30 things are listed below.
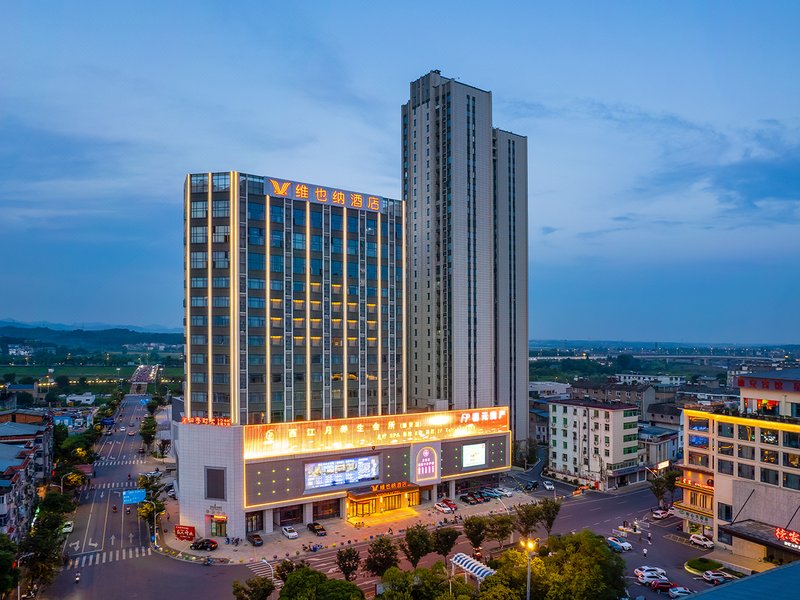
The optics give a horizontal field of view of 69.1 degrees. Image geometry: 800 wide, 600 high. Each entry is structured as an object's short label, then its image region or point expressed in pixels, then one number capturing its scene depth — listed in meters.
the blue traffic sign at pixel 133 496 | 69.00
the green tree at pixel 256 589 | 43.31
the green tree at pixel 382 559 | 49.09
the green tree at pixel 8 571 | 42.38
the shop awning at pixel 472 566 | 47.77
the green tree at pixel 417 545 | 52.03
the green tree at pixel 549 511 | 60.69
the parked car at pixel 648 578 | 52.25
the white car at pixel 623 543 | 61.57
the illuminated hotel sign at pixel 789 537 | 53.72
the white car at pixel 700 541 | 63.66
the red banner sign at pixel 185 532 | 64.12
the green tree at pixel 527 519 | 59.10
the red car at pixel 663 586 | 51.09
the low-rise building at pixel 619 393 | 132.38
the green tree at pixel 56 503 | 69.16
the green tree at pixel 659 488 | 76.09
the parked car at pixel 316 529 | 67.00
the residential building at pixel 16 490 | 55.31
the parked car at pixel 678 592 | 49.28
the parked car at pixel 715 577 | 52.81
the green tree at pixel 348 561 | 48.59
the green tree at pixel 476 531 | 56.47
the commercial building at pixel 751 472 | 57.59
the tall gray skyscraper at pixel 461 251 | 96.94
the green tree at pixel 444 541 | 53.81
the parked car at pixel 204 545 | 61.60
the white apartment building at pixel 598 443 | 90.19
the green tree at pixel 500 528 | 56.94
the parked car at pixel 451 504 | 77.07
